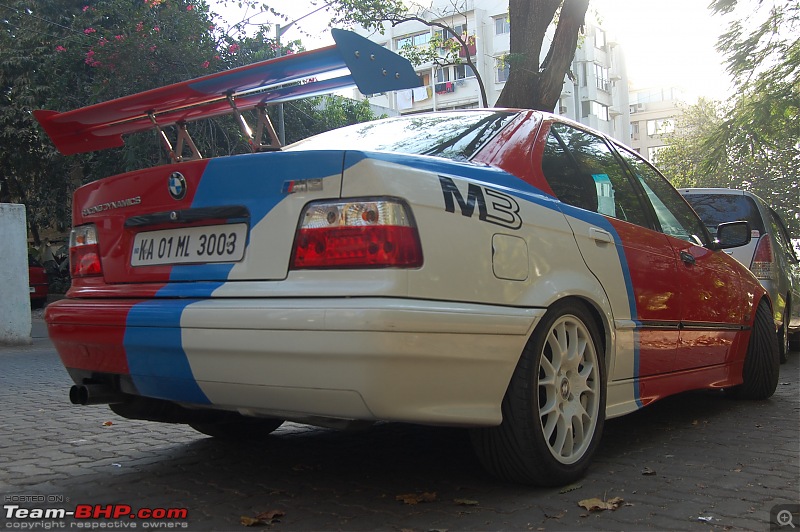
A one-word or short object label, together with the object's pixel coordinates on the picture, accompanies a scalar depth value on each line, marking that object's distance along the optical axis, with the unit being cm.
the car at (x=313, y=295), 242
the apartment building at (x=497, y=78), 4641
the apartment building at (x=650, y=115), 6856
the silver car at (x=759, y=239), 733
